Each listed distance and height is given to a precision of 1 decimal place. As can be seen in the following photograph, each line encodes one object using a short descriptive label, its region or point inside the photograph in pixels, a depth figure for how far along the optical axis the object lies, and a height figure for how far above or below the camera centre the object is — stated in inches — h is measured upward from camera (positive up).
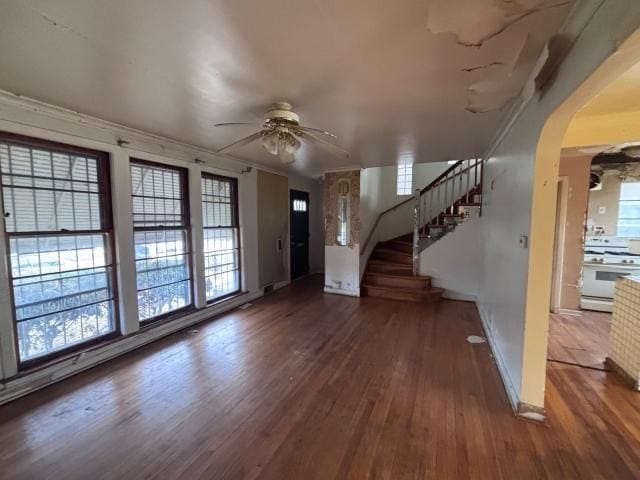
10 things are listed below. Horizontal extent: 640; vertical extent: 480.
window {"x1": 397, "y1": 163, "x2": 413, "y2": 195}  268.1 +42.4
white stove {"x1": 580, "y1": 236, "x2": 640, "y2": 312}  156.7 -28.2
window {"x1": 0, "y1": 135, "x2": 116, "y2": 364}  89.9 -7.4
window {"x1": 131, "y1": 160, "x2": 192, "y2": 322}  126.8 -7.8
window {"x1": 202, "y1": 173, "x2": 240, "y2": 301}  162.9 -7.9
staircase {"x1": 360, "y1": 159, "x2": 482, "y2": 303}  190.7 -12.6
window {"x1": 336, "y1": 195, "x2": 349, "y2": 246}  202.8 +2.3
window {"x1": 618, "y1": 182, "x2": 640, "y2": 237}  171.5 +8.4
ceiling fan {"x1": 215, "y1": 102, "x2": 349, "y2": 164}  84.6 +28.5
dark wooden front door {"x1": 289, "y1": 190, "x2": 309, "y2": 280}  243.3 -8.6
